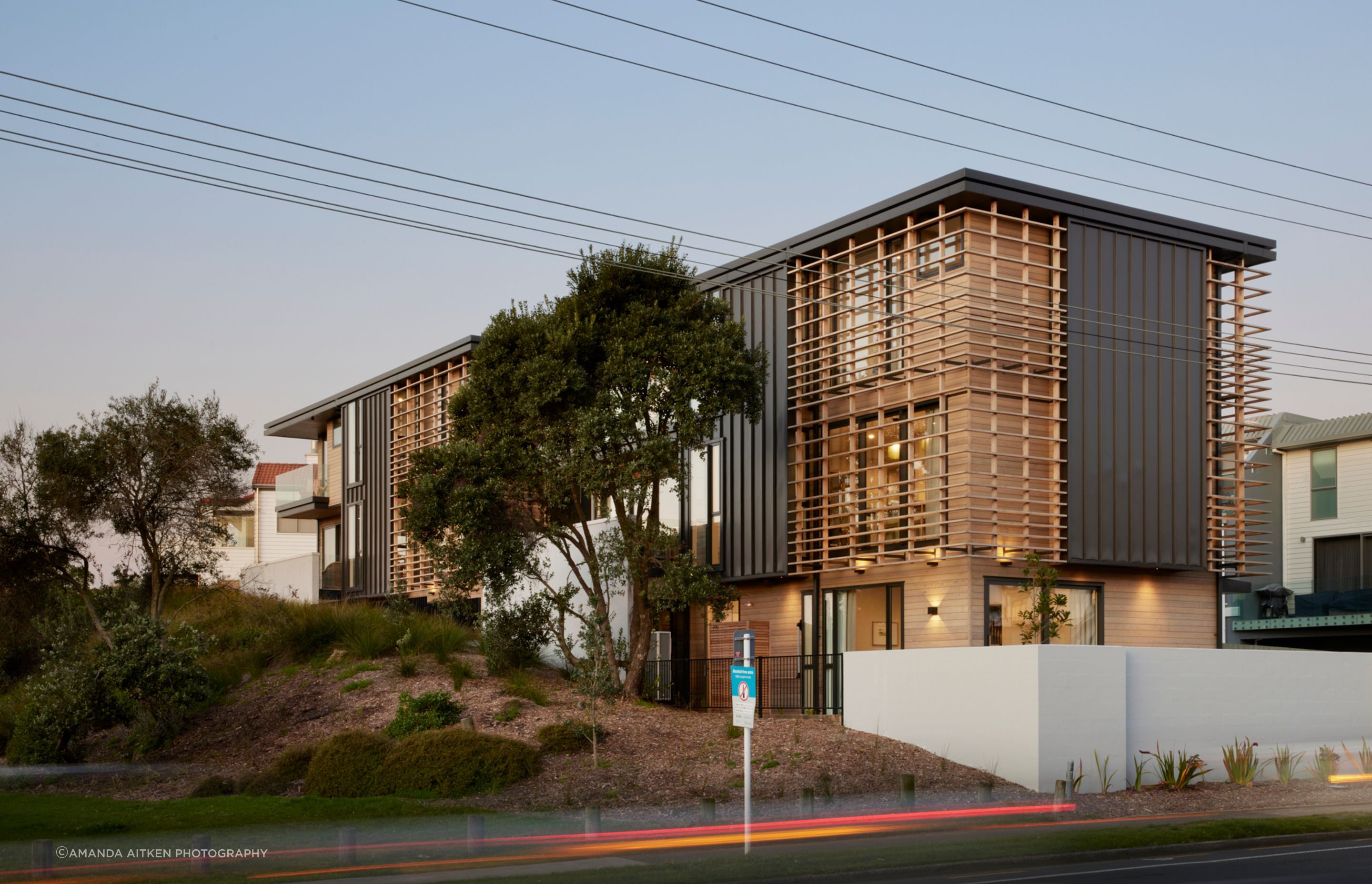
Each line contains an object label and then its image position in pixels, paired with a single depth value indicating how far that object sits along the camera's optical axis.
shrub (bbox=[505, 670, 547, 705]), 24.20
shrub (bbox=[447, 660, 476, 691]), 25.08
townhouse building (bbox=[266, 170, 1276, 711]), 23.22
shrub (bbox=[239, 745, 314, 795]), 20.09
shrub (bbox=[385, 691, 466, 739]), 21.86
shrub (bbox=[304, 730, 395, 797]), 19.28
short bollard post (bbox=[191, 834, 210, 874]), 12.93
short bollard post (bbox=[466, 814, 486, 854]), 14.46
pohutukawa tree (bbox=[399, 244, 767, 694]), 23.67
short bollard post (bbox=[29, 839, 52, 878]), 12.77
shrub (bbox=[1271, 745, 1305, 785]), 21.20
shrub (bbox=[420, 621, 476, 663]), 27.62
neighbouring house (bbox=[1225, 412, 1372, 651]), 37.38
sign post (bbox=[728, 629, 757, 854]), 14.73
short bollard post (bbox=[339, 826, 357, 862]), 13.61
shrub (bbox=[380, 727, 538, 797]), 18.98
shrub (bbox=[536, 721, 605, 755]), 20.50
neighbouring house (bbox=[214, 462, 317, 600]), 63.69
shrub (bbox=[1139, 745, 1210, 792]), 19.97
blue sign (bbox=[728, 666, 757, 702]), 14.76
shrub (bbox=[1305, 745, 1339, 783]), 21.77
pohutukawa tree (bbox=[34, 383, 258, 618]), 26.28
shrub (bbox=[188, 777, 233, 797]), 20.03
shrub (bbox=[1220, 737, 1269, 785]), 20.69
